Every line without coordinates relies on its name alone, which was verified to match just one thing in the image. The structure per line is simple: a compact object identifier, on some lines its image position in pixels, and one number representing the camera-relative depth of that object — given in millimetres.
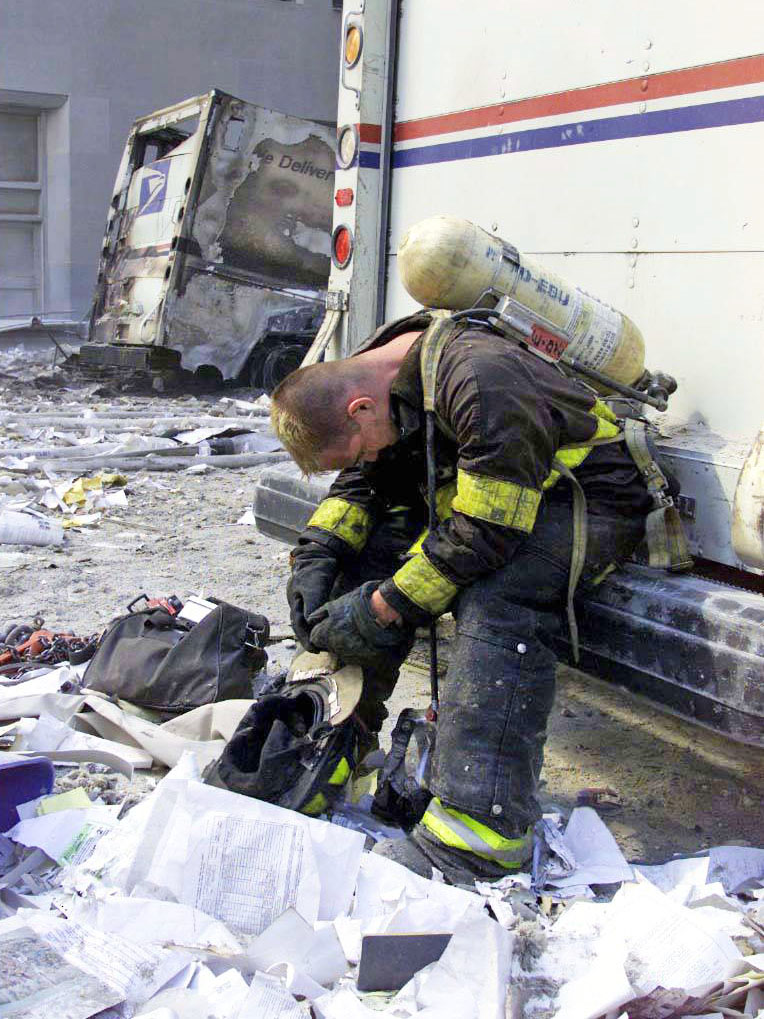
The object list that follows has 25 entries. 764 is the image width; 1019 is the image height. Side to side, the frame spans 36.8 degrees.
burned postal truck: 10008
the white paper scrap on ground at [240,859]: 2283
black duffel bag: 3242
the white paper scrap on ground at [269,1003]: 1914
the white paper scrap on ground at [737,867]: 2531
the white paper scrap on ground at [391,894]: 2252
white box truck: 2596
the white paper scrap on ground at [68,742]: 2965
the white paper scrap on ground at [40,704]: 3145
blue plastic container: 2607
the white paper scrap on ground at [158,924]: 2139
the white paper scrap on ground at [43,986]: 1872
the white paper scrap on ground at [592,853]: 2549
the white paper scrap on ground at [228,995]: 1924
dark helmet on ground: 2617
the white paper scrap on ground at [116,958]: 1987
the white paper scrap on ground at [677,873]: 2539
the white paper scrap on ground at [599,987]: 1903
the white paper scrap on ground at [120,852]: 2338
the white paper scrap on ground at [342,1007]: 1971
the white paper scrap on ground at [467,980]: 1961
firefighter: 2486
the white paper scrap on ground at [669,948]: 2004
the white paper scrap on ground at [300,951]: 2090
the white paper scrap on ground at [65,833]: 2469
